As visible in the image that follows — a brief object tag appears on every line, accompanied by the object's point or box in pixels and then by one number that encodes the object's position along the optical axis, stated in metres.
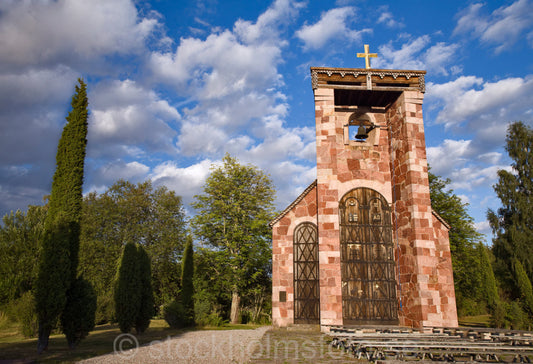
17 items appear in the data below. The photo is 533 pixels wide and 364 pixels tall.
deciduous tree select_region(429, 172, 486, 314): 24.66
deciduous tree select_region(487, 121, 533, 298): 25.34
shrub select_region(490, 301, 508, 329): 20.33
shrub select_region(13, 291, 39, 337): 15.06
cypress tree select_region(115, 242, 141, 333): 14.95
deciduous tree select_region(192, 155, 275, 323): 25.14
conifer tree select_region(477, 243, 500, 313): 20.89
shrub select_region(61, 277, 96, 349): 11.45
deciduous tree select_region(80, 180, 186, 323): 30.20
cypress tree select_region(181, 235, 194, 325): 21.00
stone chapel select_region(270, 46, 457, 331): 13.60
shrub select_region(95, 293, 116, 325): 22.61
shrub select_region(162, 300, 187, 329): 19.75
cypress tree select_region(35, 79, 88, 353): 10.79
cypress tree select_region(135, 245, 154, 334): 15.69
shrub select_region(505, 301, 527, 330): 19.89
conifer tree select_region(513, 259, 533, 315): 21.53
